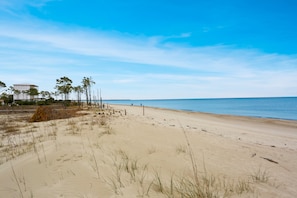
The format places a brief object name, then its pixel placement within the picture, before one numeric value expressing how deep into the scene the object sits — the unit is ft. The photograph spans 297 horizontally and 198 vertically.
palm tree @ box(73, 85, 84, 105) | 201.22
